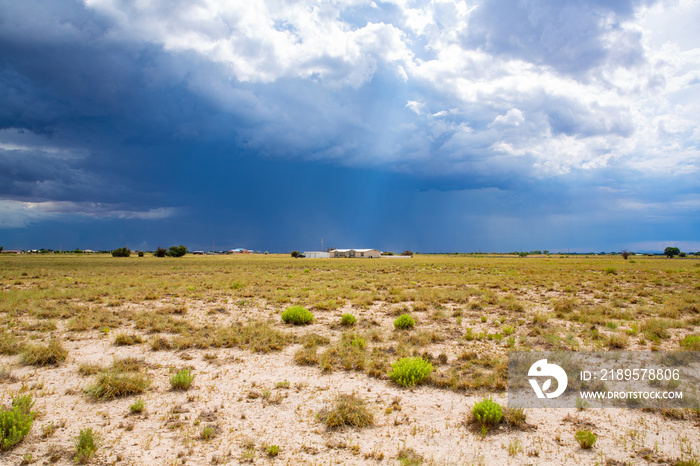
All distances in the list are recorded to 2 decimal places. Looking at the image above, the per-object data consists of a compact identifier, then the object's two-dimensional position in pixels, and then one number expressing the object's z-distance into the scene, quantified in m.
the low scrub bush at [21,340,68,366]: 8.85
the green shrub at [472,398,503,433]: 5.95
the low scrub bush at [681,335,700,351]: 9.84
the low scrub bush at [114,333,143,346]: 10.84
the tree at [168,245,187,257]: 110.32
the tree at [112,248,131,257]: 104.31
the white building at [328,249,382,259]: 129.25
